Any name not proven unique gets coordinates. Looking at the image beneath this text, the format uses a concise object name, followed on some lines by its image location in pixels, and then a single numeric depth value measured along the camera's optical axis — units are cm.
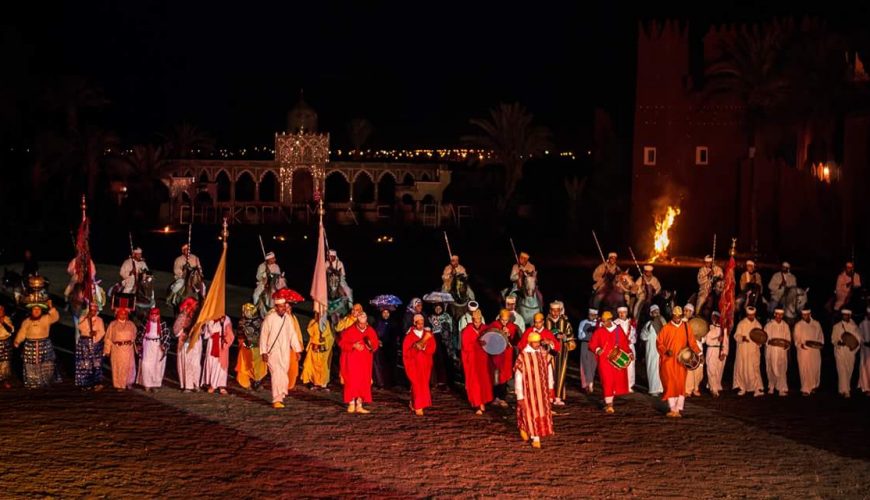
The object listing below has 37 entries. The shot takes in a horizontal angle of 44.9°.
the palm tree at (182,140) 6128
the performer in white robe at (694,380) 1548
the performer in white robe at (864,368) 1568
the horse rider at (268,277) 1820
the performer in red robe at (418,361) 1416
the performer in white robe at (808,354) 1562
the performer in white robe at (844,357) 1562
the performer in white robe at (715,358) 1551
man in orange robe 1403
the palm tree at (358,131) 7362
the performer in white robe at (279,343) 1433
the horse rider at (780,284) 1928
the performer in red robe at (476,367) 1434
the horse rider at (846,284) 1964
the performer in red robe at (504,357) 1430
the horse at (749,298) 1952
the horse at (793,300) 1872
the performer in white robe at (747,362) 1559
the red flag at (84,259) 1591
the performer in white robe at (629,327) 1464
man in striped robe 1255
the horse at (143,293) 1936
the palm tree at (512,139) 5634
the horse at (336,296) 1769
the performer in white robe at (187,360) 1523
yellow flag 1490
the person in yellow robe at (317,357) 1541
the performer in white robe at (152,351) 1530
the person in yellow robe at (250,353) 1542
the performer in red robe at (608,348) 1436
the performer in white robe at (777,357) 1559
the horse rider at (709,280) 1908
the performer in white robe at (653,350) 1552
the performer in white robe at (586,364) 1561
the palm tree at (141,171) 5362
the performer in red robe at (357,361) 1411
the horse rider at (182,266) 1934
